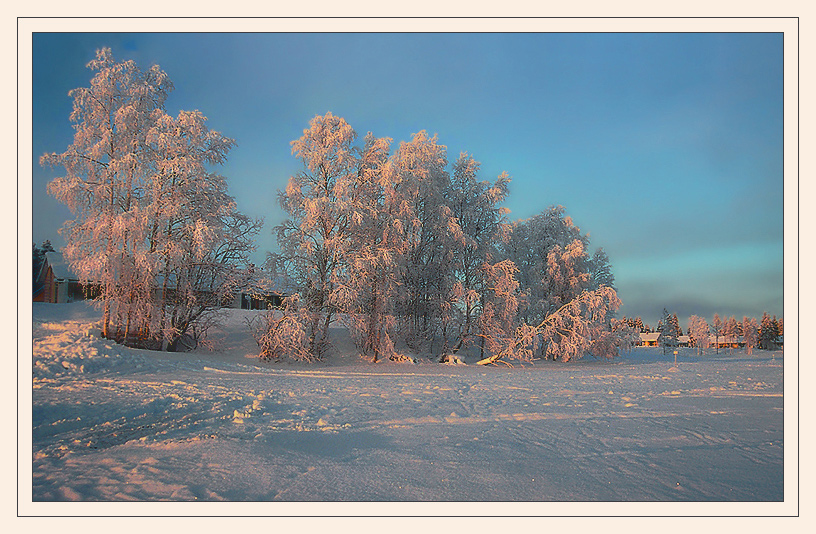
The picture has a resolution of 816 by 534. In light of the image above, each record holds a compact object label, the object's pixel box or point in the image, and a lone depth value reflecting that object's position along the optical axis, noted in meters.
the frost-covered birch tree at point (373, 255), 19.14
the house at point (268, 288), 19.59
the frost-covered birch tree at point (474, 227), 21.69
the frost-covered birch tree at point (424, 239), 20.91
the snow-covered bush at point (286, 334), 18.27
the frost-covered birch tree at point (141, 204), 16.59
